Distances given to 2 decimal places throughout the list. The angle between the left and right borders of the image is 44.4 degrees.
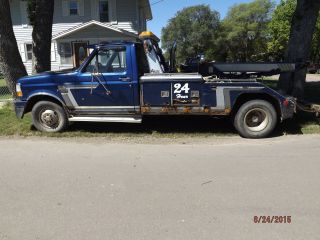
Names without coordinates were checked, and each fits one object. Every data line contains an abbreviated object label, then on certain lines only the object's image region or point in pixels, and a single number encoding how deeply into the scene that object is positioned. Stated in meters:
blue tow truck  7.85
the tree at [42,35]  10.60
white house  23.69
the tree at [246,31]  68.25
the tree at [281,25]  46.72
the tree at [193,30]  72.69
